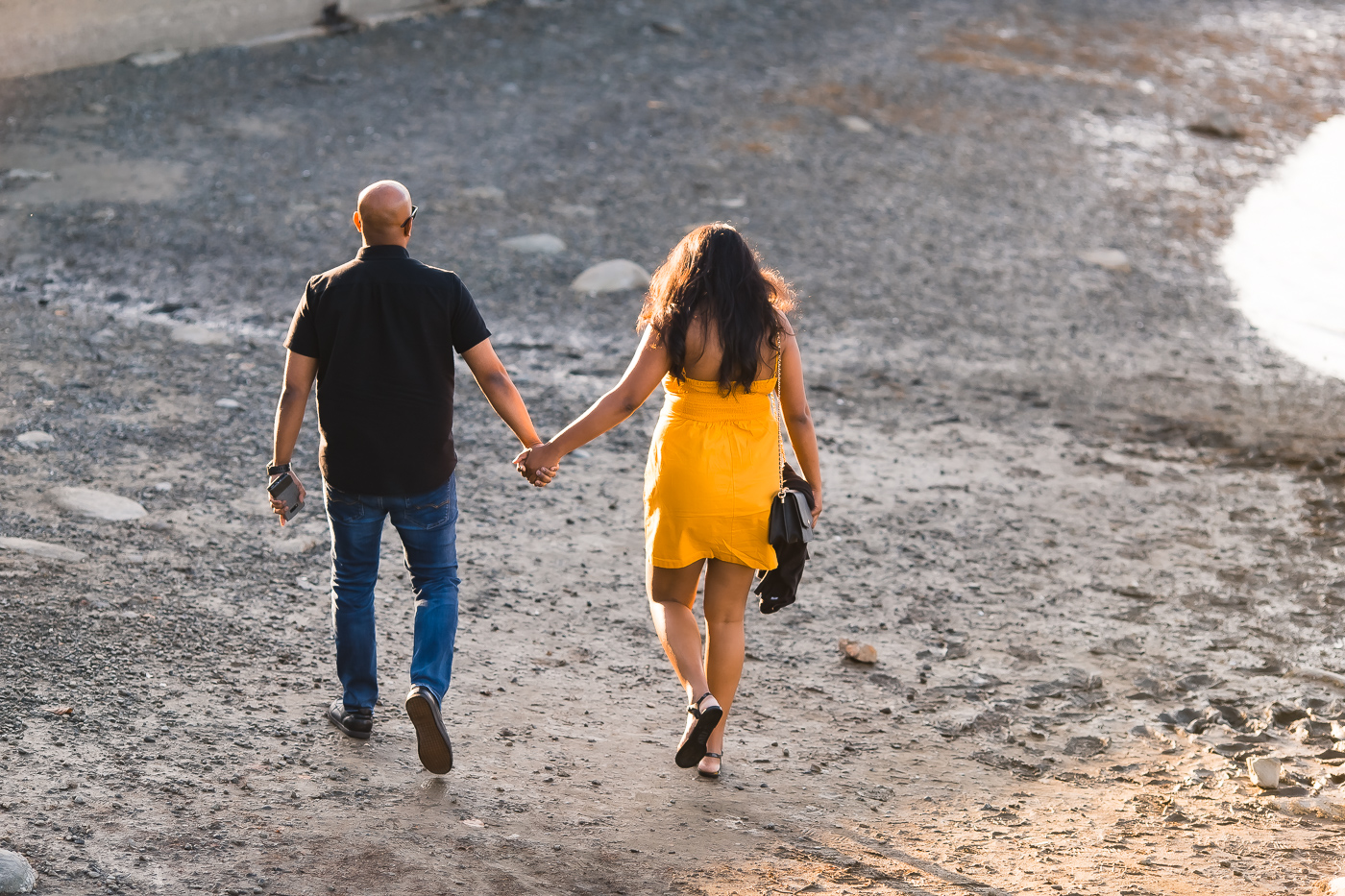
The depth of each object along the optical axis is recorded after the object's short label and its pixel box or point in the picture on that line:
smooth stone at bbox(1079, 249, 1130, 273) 19.06
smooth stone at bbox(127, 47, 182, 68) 21.61
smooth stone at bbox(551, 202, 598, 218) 18.67
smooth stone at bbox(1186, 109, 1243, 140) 25.67
